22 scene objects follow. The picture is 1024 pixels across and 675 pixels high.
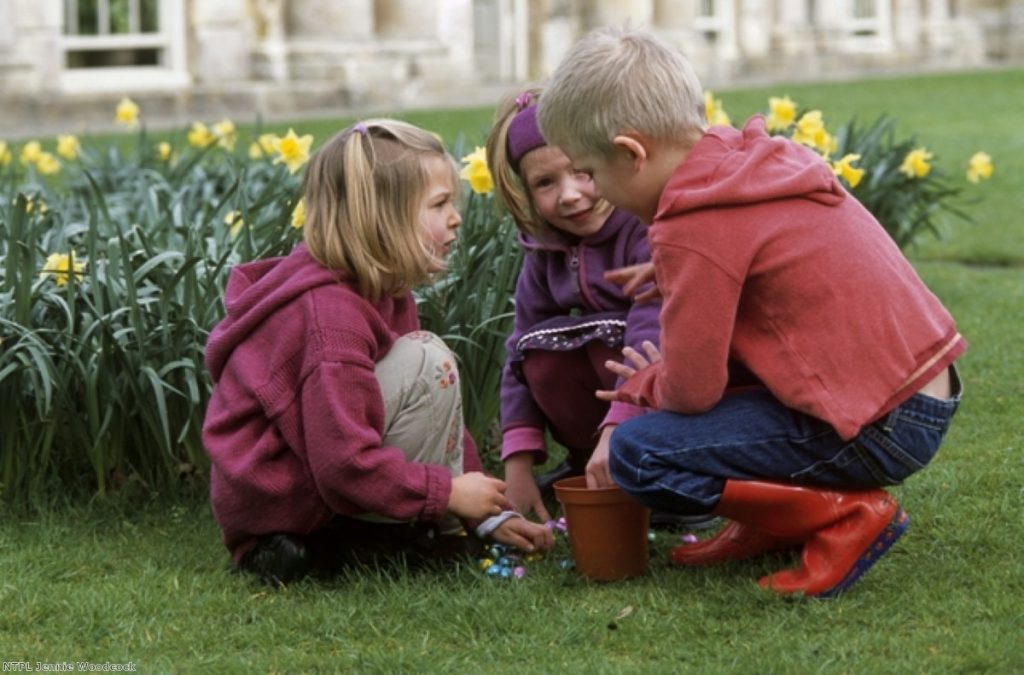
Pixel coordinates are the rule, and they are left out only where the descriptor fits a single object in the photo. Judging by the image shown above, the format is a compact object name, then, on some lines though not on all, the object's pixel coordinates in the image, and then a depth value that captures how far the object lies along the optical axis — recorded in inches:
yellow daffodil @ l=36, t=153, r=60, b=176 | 424.3
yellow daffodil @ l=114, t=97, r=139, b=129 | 458.9
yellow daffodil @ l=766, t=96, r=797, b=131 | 355.6
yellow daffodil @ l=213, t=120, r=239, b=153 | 426.4
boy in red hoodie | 193.9
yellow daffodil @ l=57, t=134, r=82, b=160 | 431.4
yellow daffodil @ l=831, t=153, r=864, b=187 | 302.9
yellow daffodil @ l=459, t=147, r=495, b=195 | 276.0
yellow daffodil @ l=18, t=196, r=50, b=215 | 302.6
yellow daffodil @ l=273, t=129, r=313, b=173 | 311.4
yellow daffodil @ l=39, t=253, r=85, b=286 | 261.0
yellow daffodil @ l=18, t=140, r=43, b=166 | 426.7
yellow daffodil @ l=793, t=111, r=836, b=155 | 338.6
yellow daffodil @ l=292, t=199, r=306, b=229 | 261.8
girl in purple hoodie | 232.9
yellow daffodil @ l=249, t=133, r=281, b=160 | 386.2
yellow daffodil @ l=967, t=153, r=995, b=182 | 409.1
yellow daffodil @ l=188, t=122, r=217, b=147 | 435.2
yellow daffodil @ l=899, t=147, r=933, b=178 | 388.1
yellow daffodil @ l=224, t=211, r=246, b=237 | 303.7
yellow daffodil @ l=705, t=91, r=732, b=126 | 346.3
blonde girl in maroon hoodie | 208.3
